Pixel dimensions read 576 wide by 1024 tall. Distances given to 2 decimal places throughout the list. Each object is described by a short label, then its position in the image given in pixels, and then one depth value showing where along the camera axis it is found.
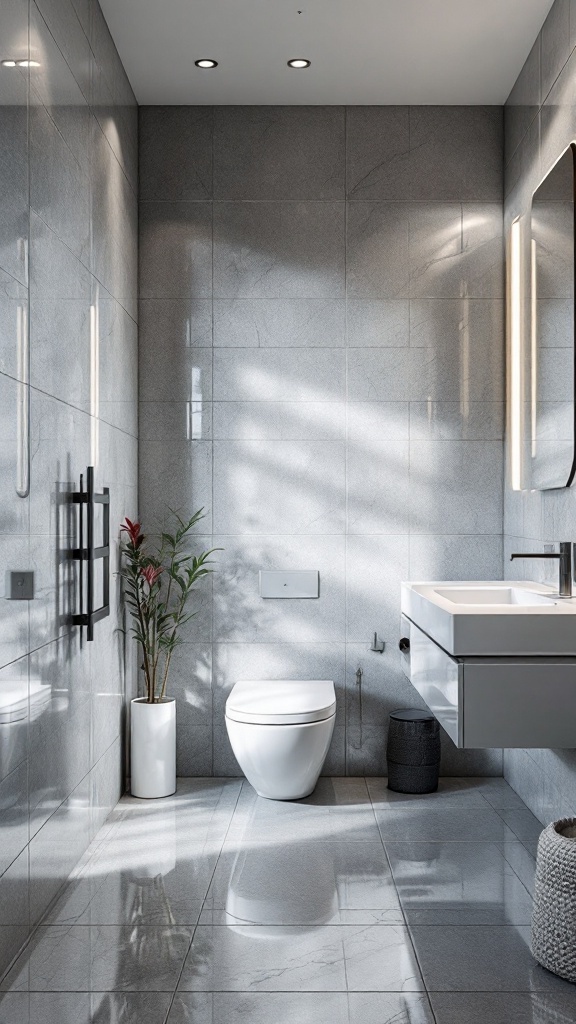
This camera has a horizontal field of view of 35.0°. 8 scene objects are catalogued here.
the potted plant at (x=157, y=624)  3.49
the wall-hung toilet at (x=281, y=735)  3.14
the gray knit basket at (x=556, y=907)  2.11
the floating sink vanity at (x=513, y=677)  2.25
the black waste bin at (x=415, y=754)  3.54
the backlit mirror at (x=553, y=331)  2.88
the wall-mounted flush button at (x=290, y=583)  3.78
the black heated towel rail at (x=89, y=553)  2.75
